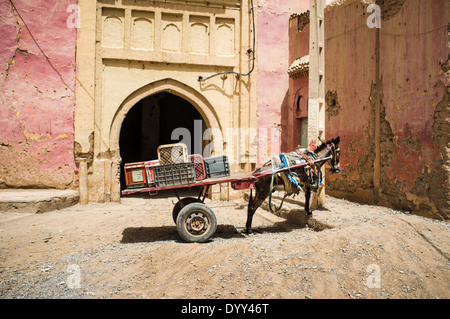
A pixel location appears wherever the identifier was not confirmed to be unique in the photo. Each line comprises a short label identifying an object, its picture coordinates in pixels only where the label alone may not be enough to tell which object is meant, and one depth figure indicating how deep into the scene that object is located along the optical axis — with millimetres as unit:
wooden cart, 4332
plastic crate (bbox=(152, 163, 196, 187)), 4398
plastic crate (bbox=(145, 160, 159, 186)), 4445
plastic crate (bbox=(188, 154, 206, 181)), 4629
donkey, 4922
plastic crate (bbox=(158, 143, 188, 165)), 4473
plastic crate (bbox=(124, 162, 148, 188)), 4461
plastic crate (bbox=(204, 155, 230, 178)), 4777
